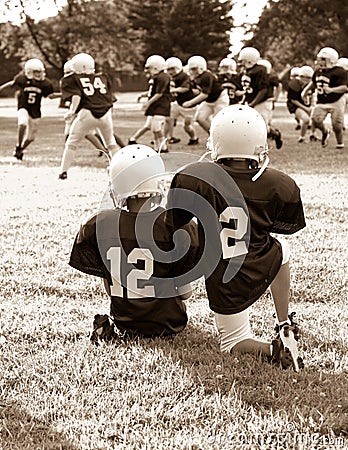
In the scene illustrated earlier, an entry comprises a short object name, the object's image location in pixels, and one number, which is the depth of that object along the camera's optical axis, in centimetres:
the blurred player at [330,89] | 1396
